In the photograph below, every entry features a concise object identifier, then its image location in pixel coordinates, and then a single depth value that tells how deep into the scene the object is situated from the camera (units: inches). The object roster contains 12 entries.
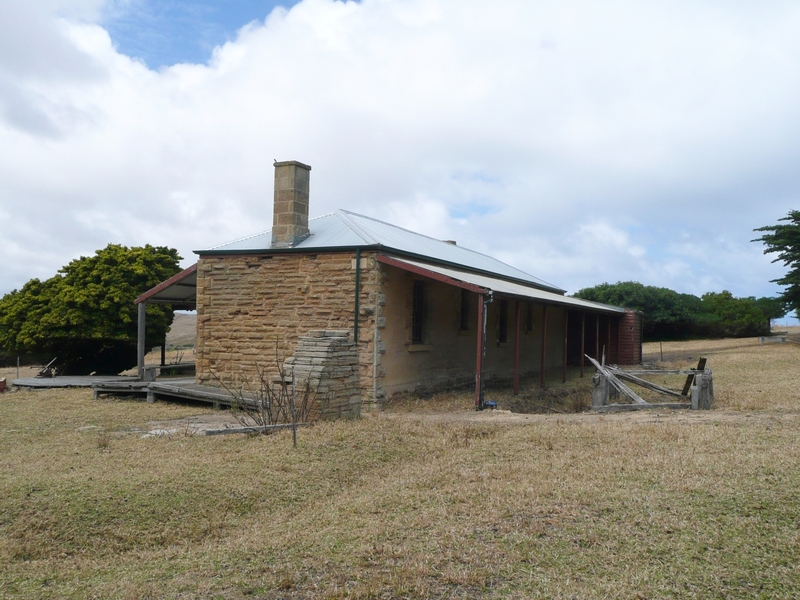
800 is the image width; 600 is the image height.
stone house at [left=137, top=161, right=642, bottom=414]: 537.6
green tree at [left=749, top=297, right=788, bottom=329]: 1506.4
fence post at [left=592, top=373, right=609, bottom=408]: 522.3
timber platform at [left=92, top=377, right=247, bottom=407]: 543.2
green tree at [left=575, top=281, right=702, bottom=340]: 1485.0
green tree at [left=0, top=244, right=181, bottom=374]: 828.6
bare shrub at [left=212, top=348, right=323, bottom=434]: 396.5
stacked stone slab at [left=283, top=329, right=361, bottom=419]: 407.8
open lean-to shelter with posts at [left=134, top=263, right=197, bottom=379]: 652.7
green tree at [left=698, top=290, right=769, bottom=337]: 1510.8
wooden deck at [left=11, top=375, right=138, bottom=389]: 690.8
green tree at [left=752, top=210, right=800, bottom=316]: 1118.4
